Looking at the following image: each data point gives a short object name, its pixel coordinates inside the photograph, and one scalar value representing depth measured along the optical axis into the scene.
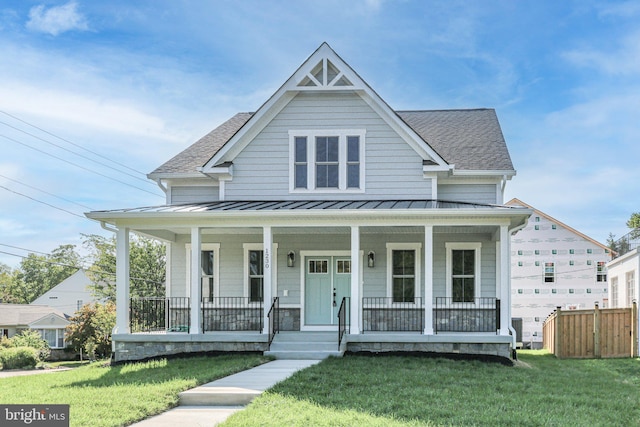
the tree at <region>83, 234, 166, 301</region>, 47.09
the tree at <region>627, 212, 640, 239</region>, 39.82
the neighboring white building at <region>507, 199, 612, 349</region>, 51.31
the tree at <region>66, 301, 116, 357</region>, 39.34
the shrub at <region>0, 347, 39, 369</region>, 35.78
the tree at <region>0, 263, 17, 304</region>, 73.68
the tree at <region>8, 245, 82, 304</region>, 75.62
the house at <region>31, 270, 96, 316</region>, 64.44
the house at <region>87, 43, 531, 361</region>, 17.28
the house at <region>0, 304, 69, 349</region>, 48.31
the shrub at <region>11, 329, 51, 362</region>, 39.94
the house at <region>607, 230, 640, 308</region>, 19.81
